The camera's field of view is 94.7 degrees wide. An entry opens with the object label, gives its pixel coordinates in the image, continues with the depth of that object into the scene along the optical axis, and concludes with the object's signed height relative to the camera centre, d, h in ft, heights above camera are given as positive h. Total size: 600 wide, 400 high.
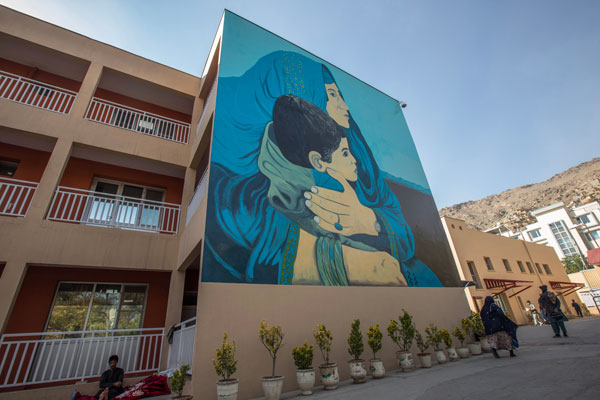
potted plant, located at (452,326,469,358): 27.14 -1.78
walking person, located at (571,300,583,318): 75.92 +2.62
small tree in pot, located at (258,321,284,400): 16.25 -0.16
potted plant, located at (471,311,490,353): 29.35 -0.46
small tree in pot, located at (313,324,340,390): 18.53 -1.63
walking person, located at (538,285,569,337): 28.89 +1.10
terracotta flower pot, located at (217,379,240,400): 15.19 -2.01
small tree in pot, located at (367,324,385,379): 20.98 -0.82
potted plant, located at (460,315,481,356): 28.71 -1.43
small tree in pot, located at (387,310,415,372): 23.11 -0.28
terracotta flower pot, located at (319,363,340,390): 18.49 -2.14
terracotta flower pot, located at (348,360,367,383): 19.77 -2.13
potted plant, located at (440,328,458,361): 25.75 -1.37
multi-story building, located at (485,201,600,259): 137.90 +41.84
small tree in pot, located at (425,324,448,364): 25.44 -0.99
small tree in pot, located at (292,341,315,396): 17.63 -1.50
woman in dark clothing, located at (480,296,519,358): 23.24 -0.24
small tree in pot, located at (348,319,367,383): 19.82 -1.02
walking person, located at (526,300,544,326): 59.10 +1.07
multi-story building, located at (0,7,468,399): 20.84 +11.14
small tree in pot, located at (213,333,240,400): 15.25 -1.13
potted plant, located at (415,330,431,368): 24.08 -1.81
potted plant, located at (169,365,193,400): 15.33 -1.49
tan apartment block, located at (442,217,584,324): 57.57 +12.16
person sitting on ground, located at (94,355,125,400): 19.61 -1.50
